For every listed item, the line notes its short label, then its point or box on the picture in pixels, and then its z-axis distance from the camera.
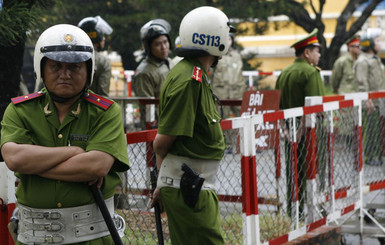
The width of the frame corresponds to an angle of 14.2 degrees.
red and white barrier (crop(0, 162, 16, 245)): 7.57
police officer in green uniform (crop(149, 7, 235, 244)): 8.34
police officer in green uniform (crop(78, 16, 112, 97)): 15.35
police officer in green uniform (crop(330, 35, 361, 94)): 26.28
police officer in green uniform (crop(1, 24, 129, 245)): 6.88
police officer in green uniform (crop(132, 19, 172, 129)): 15.58
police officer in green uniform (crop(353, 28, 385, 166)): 23.85
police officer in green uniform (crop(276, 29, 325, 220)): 15.35
